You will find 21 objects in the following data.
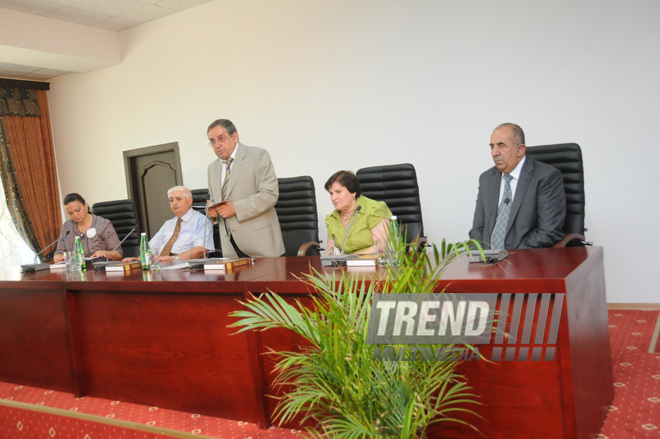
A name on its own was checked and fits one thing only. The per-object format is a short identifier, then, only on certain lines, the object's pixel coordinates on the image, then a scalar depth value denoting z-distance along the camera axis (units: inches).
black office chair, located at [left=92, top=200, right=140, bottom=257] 177.8
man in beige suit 127.1
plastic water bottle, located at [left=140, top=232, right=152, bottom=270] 111.9
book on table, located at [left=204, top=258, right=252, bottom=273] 99.2
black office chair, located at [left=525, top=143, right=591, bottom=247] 114.2
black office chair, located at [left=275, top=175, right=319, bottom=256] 152.4
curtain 240.4
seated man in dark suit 106.4
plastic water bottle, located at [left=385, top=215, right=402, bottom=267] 71.5
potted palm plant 55.4
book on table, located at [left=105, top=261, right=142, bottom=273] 112.5
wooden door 229.9
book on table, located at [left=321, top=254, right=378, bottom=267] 86.2
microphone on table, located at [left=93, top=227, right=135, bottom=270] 121.3
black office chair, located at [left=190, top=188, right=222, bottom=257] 160.4
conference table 62.2
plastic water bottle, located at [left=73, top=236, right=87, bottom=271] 120.4
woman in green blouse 113.1
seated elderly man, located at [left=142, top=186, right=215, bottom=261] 150.7
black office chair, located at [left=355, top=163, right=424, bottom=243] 138.6
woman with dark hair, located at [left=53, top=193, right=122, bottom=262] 169.6
